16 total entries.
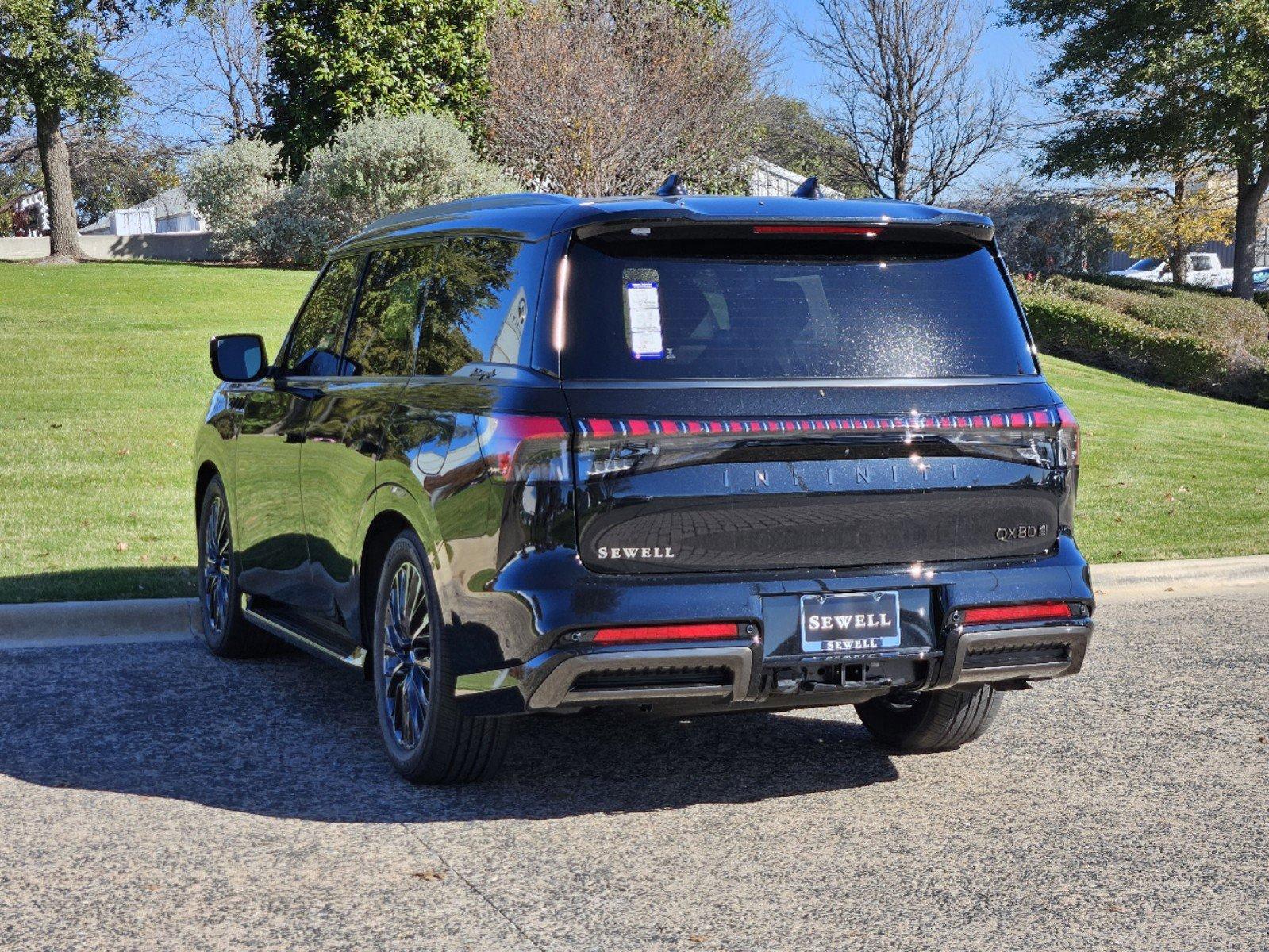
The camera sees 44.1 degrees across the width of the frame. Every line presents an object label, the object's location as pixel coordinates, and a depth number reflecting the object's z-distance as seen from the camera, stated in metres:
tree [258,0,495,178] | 35.34
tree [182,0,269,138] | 64.44
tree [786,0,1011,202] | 34.91
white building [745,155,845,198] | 44.41
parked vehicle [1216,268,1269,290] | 47.56
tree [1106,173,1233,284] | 37.38
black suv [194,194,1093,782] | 4.62
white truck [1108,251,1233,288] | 50.31
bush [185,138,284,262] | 38.66
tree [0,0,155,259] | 38.00
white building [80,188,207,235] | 86.56
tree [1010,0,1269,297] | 31.31
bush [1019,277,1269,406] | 25.28
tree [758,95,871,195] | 38.88
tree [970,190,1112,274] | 38.56
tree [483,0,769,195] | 32.19
